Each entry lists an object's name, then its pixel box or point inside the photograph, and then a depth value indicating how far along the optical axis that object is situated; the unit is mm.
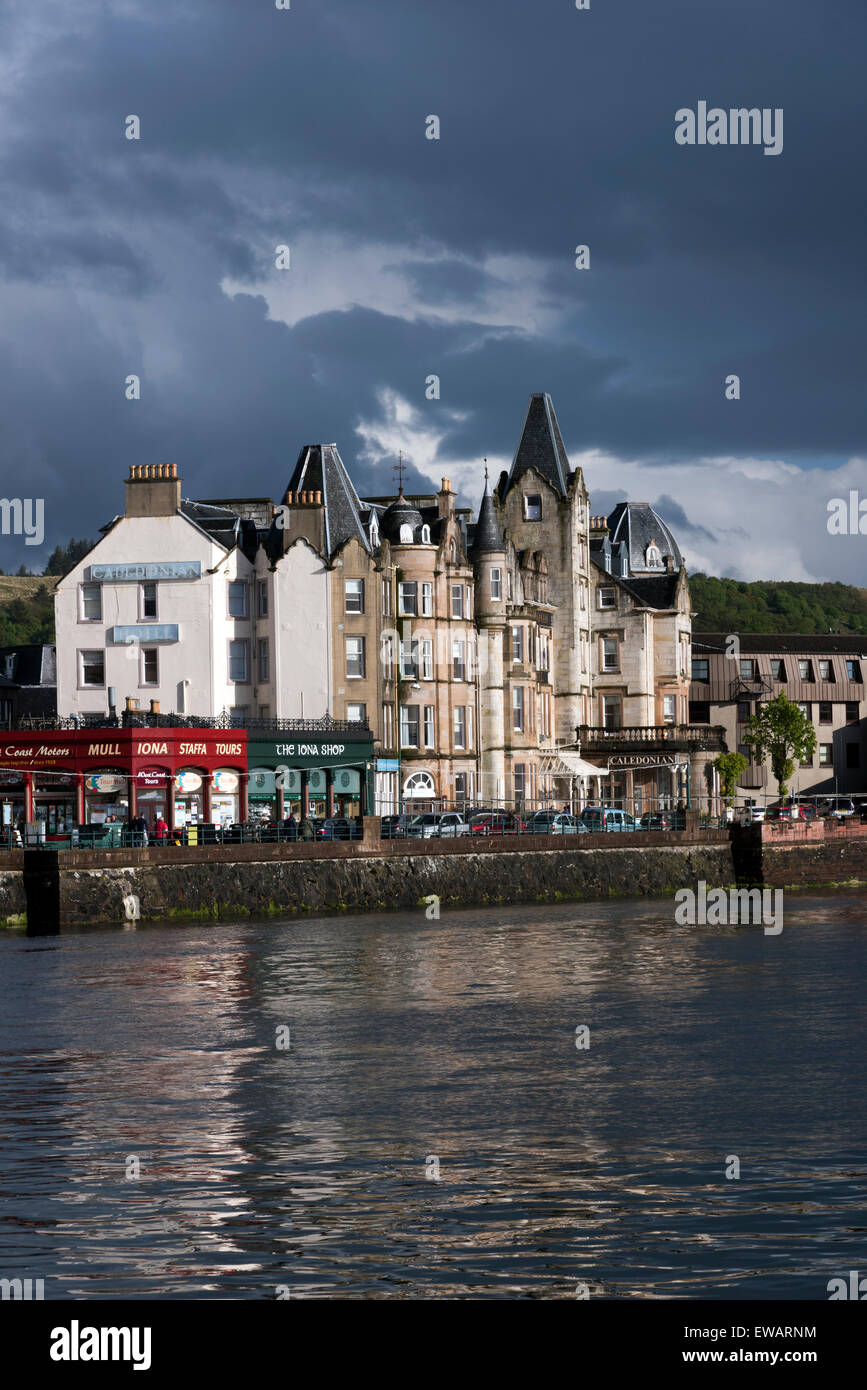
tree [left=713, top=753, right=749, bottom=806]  115812
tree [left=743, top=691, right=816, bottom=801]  120062
